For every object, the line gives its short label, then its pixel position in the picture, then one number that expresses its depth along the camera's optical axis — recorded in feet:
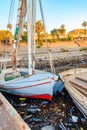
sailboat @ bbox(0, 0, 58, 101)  19.51
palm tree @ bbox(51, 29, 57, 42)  87.55
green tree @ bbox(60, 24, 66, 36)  94.93
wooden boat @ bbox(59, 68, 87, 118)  15.57
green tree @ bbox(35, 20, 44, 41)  79.71
